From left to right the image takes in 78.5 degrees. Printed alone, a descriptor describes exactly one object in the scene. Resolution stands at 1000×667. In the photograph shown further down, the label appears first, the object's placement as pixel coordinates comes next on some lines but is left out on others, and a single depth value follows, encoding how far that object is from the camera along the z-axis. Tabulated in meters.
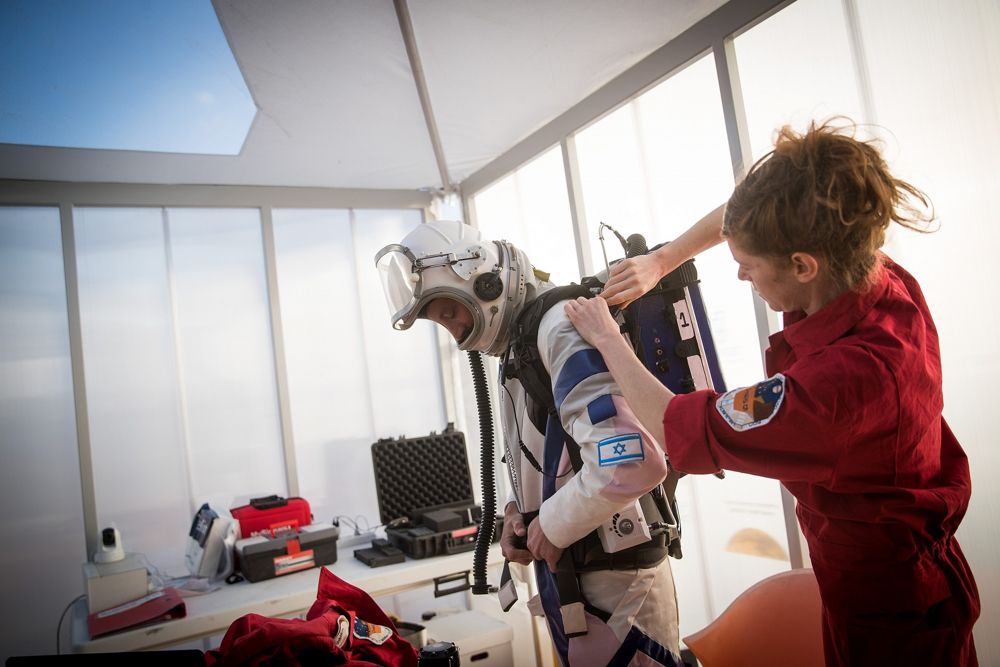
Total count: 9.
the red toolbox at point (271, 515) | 3.06
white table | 2.28
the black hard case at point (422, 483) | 3.10
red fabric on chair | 1.69
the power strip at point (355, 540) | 3.45
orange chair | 1.69
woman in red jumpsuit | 0.93
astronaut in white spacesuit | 1.26
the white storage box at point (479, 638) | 2.59
